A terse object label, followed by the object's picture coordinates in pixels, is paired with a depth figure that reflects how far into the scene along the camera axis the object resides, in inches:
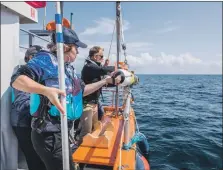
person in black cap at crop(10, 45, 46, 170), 100.7
